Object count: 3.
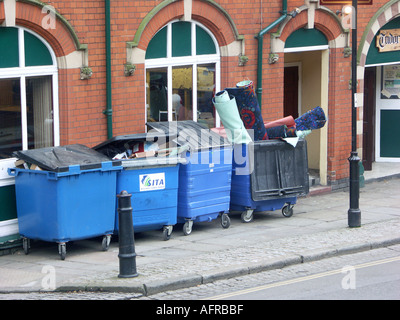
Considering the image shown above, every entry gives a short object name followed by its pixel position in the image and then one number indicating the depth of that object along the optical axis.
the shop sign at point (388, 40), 17.97
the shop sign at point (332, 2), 15.88
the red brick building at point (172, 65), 12.02
